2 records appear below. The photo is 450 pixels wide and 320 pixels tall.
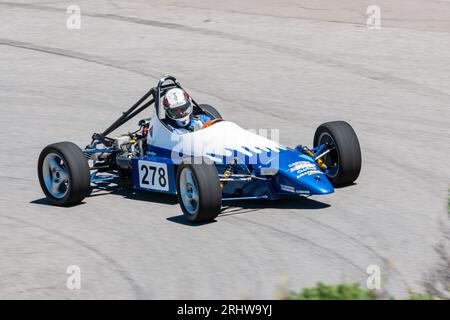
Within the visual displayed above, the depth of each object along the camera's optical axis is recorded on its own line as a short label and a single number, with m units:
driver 21.73
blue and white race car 19.80
